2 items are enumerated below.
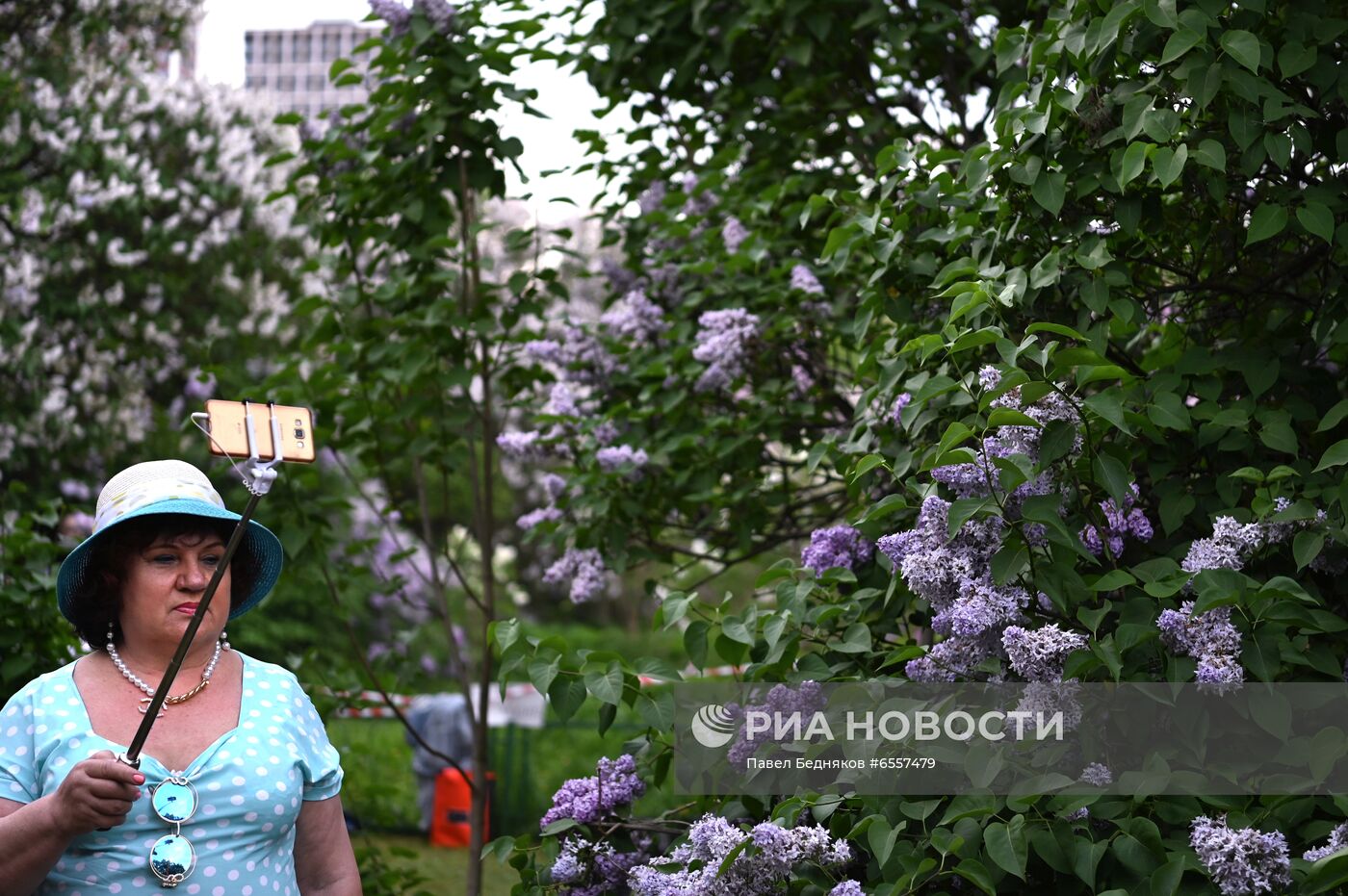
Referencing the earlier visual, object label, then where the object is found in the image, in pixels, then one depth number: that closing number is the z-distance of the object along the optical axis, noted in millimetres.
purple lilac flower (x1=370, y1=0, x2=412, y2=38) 3996
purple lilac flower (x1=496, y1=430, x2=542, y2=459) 3945
